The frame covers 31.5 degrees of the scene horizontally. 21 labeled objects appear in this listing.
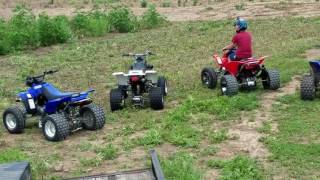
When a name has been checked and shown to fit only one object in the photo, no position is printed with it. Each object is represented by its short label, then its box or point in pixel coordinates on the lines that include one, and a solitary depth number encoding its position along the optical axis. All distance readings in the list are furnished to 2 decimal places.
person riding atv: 11.04
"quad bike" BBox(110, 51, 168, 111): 10.28
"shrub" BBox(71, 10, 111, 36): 21.14
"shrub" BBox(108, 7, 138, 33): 22.05
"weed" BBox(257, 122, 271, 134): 8.77
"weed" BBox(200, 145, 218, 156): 7.98
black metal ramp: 4.75
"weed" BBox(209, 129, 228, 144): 8.49
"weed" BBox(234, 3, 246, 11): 26.80
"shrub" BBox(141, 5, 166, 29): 23.06
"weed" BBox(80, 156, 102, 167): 7.79
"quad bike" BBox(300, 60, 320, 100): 9.98
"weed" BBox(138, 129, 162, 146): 8.50
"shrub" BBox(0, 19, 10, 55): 17.94
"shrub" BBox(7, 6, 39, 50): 18.48
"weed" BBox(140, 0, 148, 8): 31.75
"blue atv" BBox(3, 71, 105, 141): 8.98
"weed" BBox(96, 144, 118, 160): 8.04
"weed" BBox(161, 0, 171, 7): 31.47
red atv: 10.80
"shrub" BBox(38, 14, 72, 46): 19.20
